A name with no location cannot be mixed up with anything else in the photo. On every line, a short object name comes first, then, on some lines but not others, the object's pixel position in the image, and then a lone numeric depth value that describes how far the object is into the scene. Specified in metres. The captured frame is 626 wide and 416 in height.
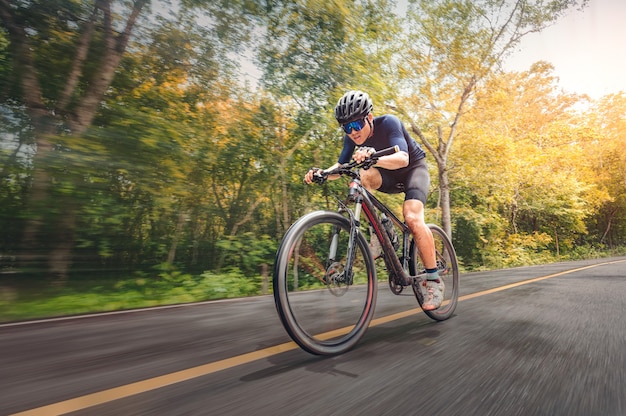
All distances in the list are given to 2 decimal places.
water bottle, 3.14
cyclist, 2.90
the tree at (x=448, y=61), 15.85
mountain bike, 2.23
